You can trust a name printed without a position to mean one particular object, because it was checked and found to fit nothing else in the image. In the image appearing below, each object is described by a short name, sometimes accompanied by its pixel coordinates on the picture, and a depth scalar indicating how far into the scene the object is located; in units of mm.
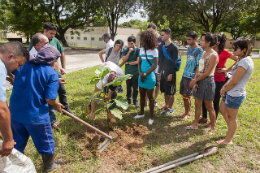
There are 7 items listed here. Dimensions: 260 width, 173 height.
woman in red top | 3451
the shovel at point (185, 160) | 2428
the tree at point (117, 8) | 23719
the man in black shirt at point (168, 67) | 3901
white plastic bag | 1669
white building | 37000
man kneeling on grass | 3199
